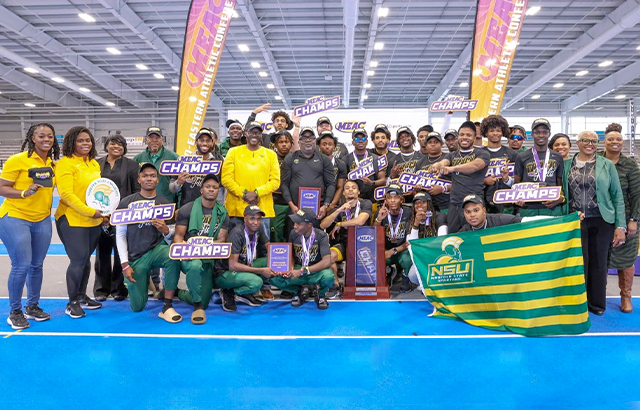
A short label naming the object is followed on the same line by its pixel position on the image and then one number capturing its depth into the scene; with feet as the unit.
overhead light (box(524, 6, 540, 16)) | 40.90
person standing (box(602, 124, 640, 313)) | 15.11
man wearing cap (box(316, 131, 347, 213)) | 19.16
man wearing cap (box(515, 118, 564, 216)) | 15.10
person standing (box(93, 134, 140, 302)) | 16.46
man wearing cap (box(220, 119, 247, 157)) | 18.97
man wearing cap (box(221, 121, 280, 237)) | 16.79
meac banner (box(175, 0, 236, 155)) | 27.12
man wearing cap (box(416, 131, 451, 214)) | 17.81
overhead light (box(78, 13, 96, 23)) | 42.40
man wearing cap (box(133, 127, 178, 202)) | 17.52
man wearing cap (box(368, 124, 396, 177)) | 20.49
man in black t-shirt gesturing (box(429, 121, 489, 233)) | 15.80
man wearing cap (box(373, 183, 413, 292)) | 17.63
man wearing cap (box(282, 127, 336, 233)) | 18.02
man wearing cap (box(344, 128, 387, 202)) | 19.44
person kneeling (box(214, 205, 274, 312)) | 15.48
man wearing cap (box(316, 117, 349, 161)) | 21.12
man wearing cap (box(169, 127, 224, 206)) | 17.33
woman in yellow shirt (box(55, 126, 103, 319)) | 14.28
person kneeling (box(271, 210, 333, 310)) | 15.79
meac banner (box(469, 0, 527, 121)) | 25.89
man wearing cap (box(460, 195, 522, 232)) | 14.07
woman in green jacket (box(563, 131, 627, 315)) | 14.38
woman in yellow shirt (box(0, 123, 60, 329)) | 13.02
